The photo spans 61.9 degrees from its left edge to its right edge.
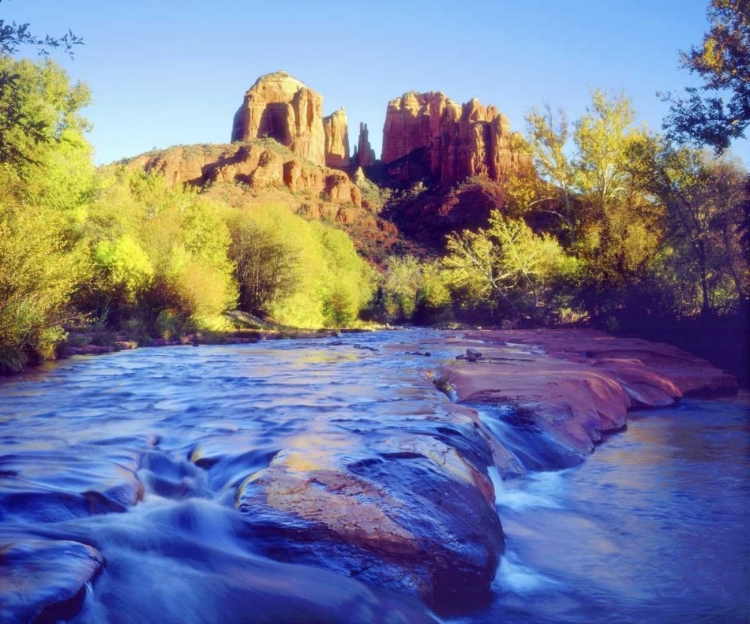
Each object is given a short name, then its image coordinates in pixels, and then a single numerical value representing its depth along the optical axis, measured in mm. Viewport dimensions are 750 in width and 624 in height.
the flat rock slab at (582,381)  6715
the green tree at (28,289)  10727
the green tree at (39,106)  8656
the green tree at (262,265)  32344
